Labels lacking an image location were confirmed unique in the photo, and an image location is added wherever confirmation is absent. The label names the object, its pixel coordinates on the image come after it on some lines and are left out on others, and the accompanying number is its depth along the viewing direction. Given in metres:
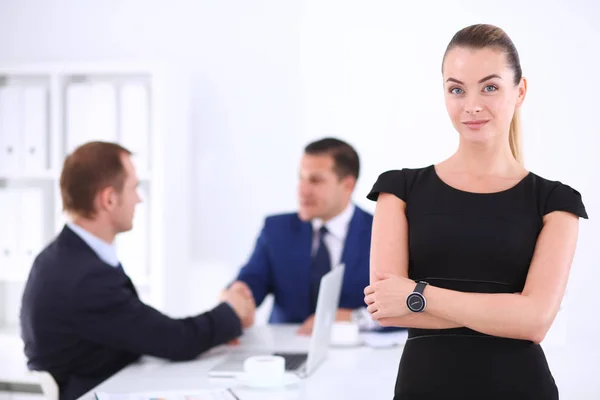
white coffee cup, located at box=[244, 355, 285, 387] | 3.70
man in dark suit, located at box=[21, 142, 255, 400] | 4.14
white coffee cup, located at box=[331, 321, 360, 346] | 4.67
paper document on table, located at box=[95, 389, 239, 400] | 3.44
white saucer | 3.70
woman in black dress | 2.64
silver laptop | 3.87
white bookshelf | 6.66
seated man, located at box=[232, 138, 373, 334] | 5.63
